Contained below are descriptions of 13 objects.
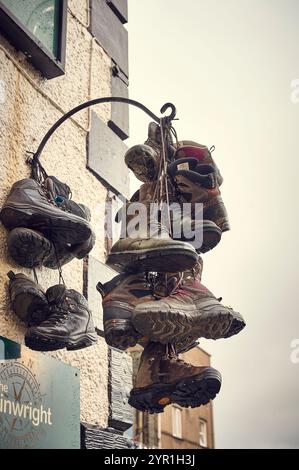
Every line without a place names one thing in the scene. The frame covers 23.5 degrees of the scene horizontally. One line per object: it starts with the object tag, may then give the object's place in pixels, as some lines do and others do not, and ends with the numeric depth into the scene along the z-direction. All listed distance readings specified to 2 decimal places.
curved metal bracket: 3.79
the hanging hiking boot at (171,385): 3.15
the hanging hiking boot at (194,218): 3.46
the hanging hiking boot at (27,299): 3.47
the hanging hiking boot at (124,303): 3.12
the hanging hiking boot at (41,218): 3.53
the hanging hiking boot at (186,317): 3.02
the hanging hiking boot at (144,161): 3.66
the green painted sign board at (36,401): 3.29
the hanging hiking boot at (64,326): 3.39
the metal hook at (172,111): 3.77
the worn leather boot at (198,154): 3.79
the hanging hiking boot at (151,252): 3.03
